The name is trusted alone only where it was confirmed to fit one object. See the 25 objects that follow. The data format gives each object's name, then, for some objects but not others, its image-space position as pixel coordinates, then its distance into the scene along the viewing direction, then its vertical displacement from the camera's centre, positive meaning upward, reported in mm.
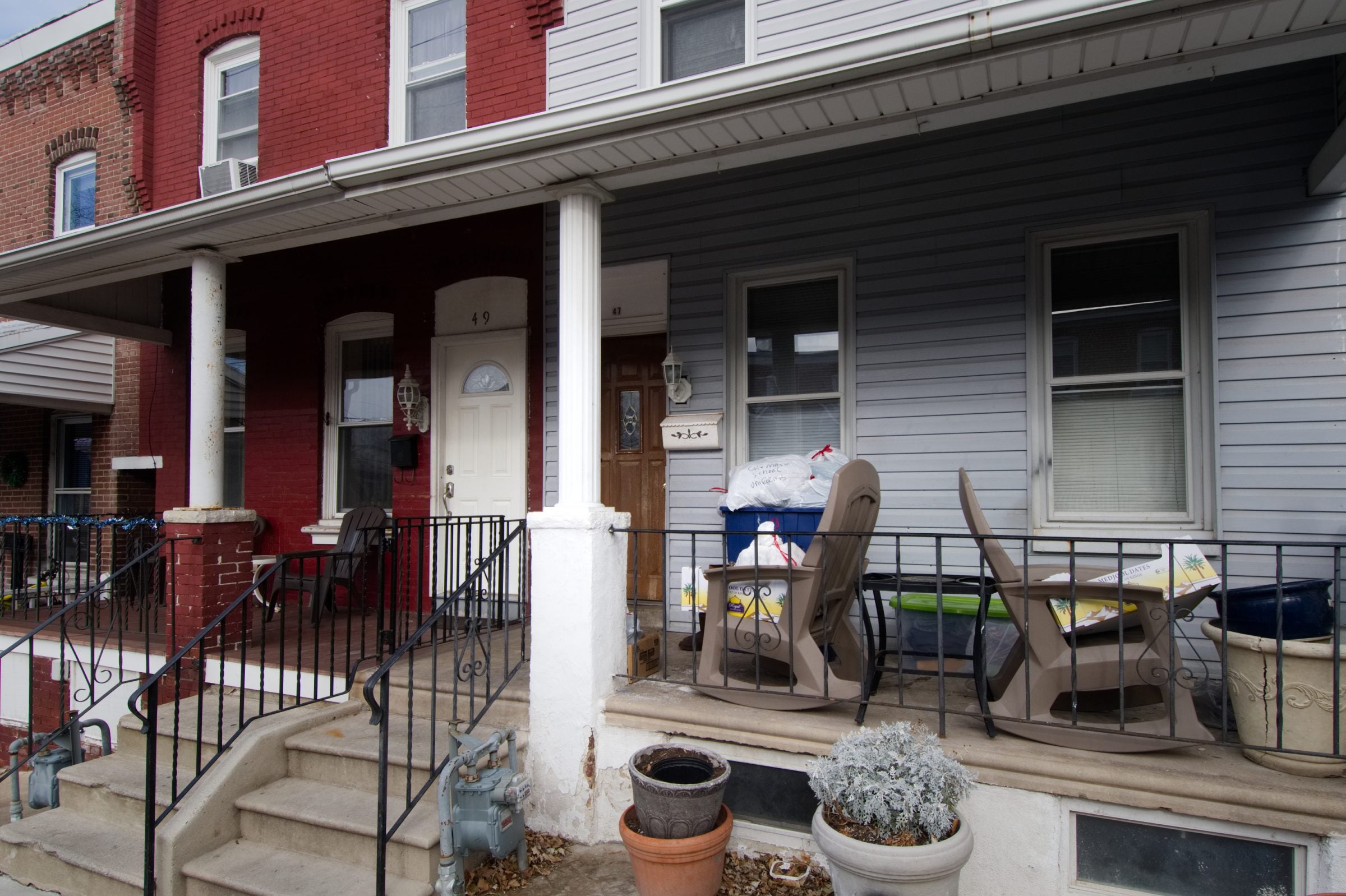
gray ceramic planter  2795 -1226
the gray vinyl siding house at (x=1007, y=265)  3611 +1082
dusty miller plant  2389 -1028
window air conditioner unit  6277 +2400
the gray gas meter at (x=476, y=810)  2959 -1381
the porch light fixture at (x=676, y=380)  4934 +540
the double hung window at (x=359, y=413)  6516 +429
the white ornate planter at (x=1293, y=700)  2533 -805
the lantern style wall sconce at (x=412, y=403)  6070 +483
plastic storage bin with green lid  3953 -899
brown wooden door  5363 +172
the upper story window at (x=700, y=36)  5047 +2863
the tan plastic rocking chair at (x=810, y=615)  3064 -642
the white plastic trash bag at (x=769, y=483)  4000 -103
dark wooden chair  5668 -640
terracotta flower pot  2764 -1462
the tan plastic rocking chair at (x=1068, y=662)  2699 -720
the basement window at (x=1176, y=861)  2477 -1336
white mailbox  4836 +205
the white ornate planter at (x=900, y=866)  2324 -1241
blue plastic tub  3971 -294
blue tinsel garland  6012 -495
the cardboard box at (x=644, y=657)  3697 -968
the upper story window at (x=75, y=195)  8305 +2946
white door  5766 +289
